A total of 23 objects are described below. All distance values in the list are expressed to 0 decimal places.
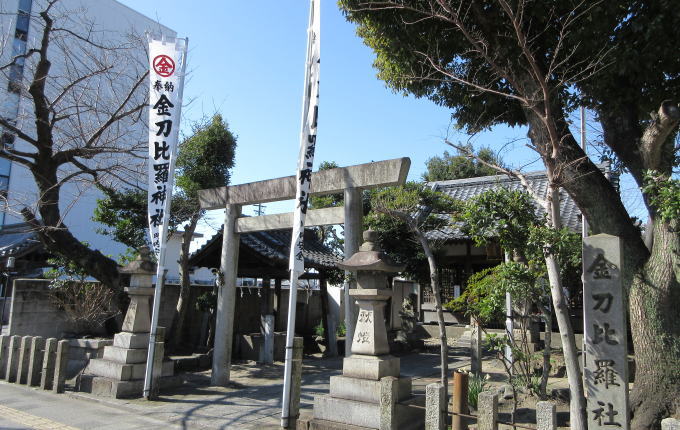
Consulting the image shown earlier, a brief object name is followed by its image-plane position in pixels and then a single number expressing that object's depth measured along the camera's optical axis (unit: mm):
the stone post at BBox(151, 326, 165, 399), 8634
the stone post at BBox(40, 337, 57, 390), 9211
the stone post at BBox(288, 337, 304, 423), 6734
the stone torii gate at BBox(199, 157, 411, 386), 7734
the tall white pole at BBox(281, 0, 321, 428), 6894
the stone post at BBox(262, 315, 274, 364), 13383
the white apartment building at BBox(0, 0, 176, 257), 11422
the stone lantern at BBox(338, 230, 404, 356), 6504
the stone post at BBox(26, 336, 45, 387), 9430
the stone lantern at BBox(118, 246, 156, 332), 9312
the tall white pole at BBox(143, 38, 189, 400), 8508
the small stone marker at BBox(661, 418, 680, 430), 3564
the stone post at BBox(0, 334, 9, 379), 10118
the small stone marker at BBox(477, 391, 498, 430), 4723
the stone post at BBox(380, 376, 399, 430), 5594
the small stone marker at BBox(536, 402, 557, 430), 4324
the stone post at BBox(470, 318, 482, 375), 9852
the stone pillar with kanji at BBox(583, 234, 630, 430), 4801
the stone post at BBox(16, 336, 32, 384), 9625
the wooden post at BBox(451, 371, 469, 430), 6285
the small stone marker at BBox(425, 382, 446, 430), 5172
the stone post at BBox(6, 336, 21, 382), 9871
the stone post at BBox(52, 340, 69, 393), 9008
